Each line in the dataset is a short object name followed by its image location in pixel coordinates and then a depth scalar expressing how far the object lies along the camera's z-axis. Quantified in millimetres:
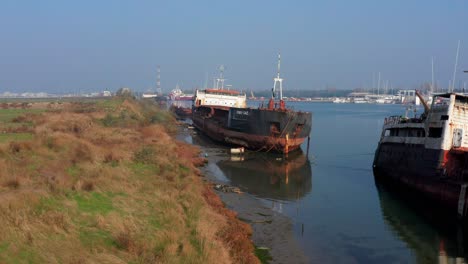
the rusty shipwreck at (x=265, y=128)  45719
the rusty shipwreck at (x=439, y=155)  25078
